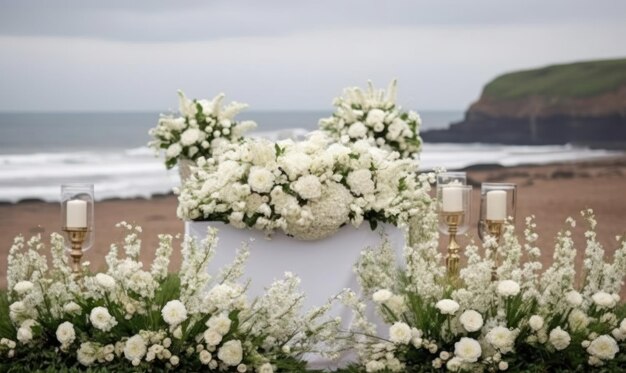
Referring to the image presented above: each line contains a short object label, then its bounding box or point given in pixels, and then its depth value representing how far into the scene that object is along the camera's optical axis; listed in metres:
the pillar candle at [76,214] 5.67
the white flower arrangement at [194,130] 7.16
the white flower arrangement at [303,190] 5.16
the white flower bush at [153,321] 4.61
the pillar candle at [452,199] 5.89
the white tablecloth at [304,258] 5.30
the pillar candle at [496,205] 5.88
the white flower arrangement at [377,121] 7.44
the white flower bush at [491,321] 4.72
